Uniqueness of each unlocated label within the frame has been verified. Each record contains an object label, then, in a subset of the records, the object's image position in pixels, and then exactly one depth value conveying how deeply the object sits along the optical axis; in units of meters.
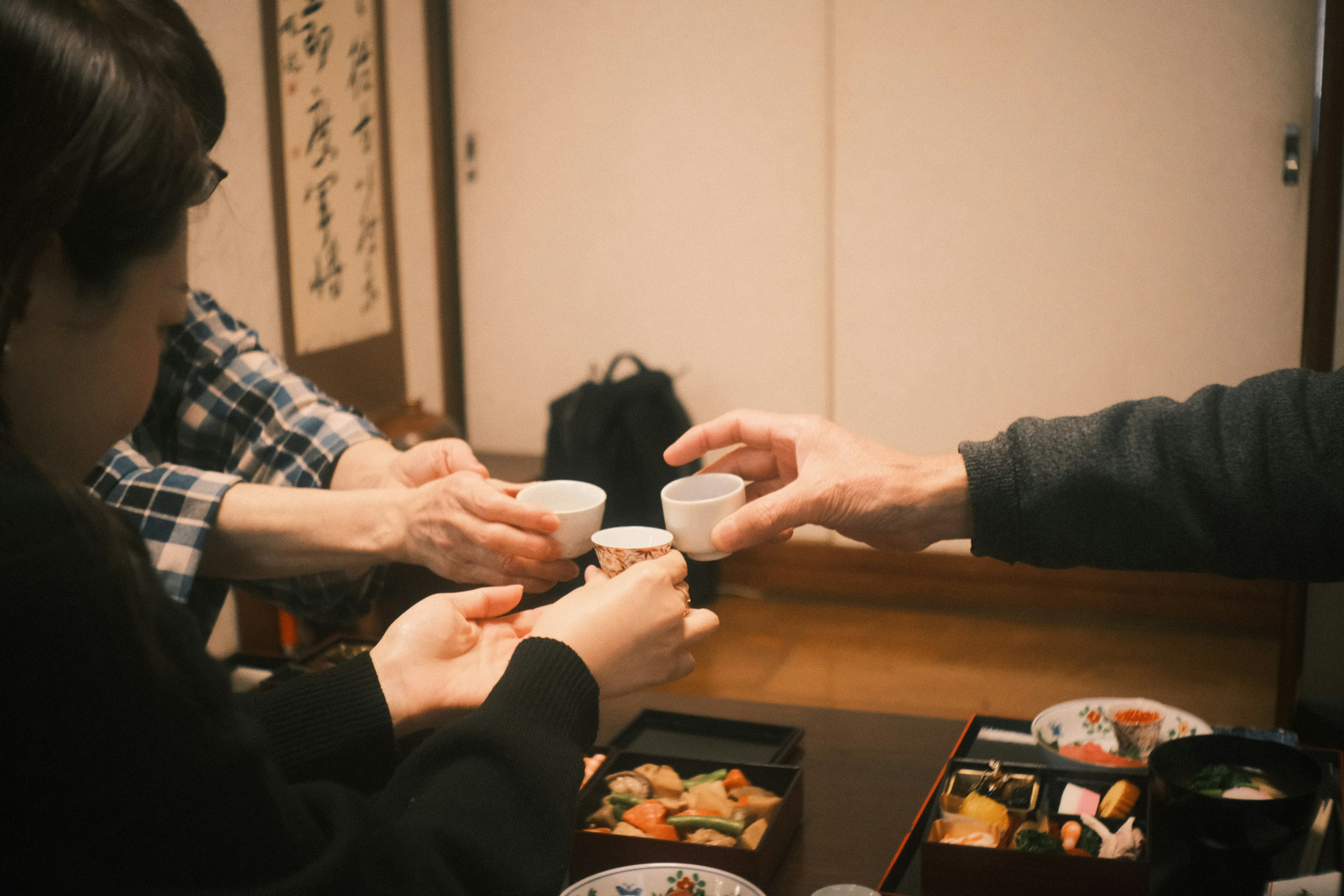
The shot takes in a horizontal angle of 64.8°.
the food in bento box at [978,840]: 1.03
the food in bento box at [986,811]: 1.07
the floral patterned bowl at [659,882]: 1.00
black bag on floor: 3.44
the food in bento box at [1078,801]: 1.13
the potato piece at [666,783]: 1.18
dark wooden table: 1.09
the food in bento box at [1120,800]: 1.10
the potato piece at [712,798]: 1.15
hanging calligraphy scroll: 2.95
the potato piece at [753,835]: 1.07
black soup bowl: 0.97
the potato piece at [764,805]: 1.13
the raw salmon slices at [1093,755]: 1.25
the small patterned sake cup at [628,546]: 1.28
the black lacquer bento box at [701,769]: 1.04
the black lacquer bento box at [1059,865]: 0.96
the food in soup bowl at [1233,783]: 1.07
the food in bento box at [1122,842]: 1.02
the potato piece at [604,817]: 1.13
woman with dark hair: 0.60
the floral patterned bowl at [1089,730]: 1.26
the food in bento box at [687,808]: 1.10
